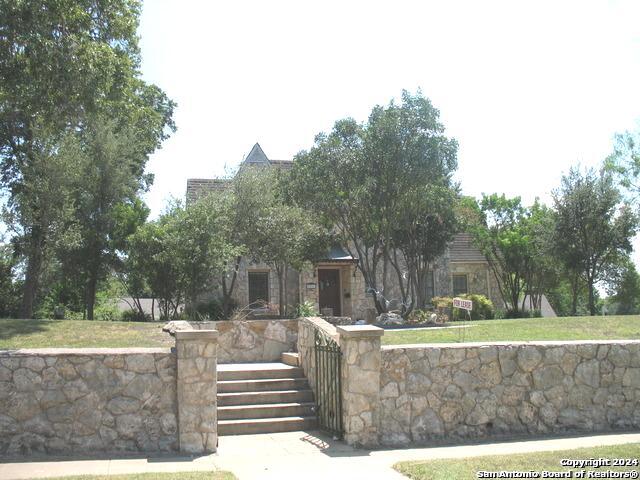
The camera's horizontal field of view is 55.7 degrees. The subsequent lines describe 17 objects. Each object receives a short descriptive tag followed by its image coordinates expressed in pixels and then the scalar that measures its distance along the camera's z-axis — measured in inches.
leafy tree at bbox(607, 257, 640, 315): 1534.9
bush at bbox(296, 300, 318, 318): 694.3
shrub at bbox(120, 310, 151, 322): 751.7
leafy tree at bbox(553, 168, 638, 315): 974.4
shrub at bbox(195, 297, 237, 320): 810.8
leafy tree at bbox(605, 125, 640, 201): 1294.3
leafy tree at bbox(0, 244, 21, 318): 890.4
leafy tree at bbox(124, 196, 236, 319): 647.8
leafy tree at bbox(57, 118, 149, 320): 758.5
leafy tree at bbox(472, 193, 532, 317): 1257.4
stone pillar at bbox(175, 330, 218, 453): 299.7
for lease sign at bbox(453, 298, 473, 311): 423.5
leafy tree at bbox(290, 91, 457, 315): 789.9
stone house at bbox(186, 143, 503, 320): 976.3
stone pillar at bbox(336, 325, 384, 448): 317.4
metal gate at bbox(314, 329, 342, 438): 331.6
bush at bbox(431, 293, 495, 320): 937.1
